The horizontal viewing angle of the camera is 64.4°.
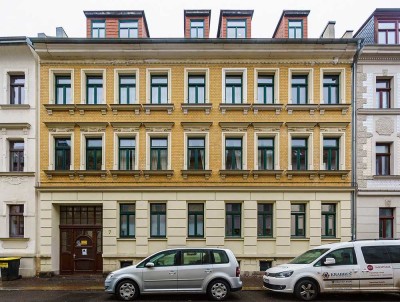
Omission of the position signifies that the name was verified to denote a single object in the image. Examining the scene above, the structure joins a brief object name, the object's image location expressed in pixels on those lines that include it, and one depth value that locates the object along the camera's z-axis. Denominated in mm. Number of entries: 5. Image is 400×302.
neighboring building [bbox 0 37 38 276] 14531
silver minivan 10438
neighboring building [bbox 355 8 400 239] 14734
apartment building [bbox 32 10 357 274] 14734
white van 10438
